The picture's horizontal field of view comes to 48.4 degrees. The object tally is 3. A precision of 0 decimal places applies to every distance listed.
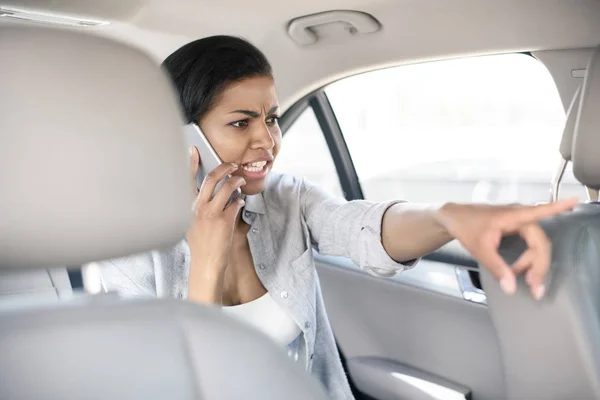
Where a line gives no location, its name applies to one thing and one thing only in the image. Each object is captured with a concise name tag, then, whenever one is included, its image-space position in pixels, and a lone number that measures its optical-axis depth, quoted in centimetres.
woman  144
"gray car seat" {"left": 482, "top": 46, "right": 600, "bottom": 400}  134
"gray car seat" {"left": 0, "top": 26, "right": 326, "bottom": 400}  81
